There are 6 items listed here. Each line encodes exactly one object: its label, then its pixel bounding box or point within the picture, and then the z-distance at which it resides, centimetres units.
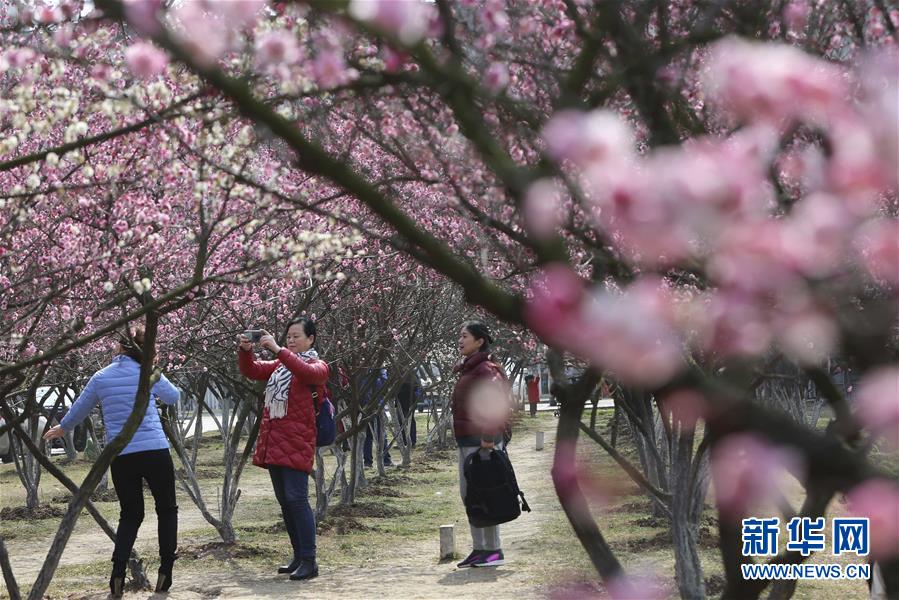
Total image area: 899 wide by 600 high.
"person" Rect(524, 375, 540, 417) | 6960
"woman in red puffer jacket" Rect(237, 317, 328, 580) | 1645
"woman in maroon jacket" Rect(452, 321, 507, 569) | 1692
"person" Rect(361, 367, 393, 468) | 2673
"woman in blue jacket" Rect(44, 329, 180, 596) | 1562
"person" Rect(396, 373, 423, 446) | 3994
